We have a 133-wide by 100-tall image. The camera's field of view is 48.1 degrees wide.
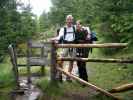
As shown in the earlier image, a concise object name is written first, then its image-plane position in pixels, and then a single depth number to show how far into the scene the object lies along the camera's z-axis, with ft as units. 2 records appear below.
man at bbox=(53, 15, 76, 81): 14.31
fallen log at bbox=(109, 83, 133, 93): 10.75
